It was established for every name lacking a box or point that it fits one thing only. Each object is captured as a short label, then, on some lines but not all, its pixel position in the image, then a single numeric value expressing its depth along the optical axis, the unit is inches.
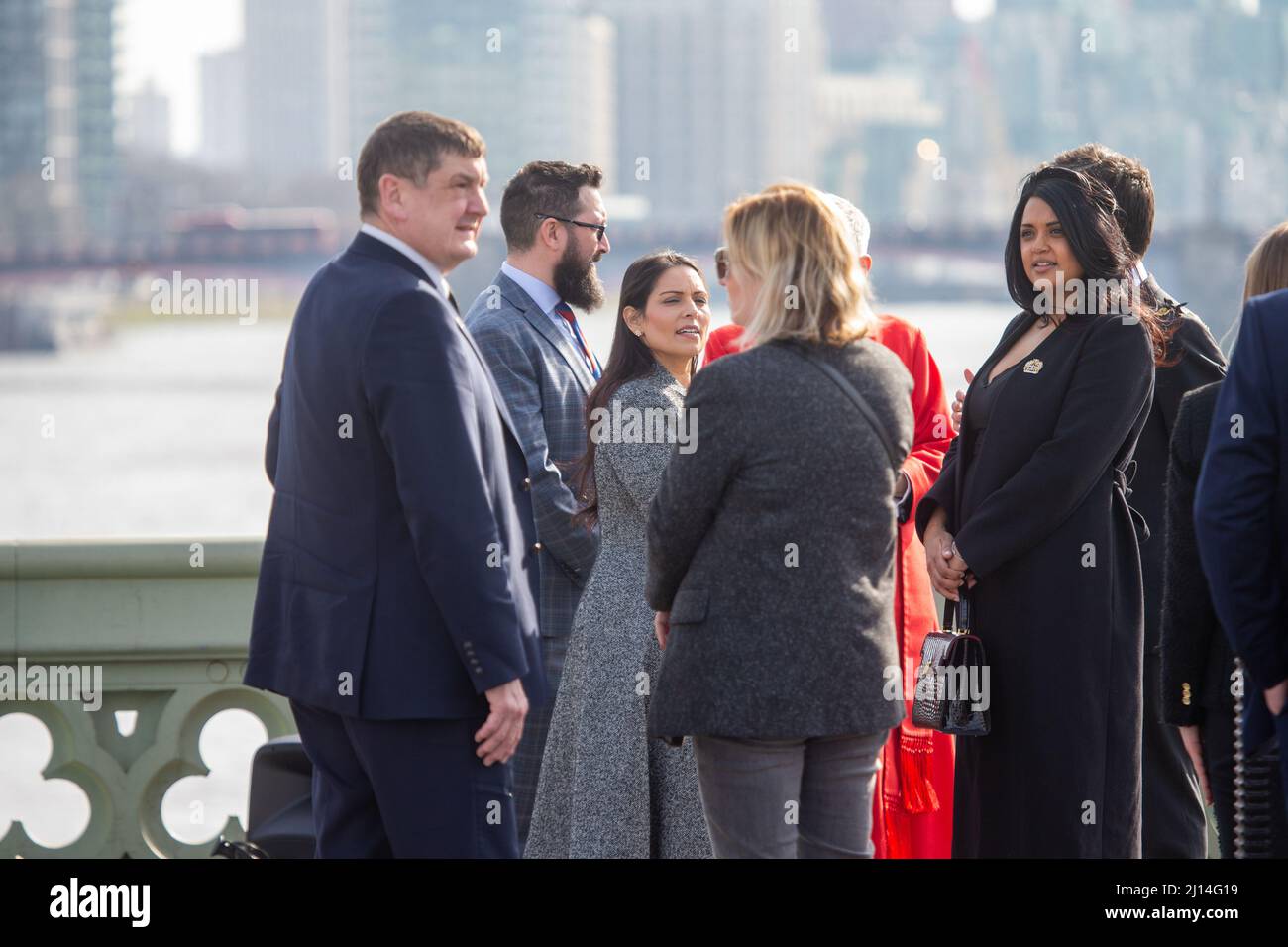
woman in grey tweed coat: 246.5
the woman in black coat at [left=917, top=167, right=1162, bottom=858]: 231.9
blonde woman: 196.2
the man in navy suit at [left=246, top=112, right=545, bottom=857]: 198.1
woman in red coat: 252.5
